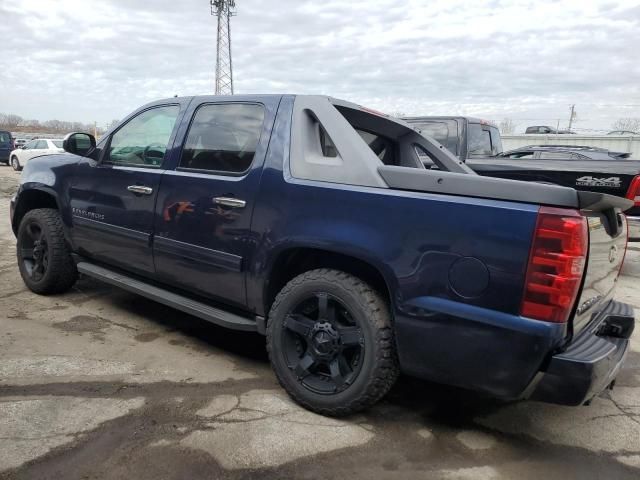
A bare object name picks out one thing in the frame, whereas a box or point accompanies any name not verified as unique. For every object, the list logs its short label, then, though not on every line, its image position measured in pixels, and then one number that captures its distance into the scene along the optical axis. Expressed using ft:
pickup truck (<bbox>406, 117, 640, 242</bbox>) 19.08
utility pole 165.76
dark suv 87.20
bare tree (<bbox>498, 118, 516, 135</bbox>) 176.53
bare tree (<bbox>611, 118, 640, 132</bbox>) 171.50
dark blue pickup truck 7.60
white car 75.10
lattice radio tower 157.79
